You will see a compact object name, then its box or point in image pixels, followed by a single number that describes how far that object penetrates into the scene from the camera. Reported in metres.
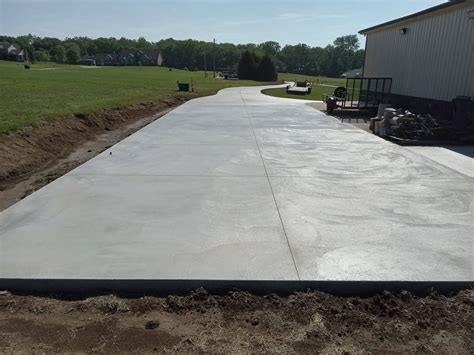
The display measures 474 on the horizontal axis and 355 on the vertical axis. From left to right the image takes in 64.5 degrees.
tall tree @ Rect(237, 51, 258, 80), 63.53
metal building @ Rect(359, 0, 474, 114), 11.64
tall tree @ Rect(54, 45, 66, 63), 130.00
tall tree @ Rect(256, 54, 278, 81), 62.36
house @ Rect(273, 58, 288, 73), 135.23
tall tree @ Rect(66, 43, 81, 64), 132.38
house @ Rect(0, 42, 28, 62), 121.19
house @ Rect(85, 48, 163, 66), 140.75
